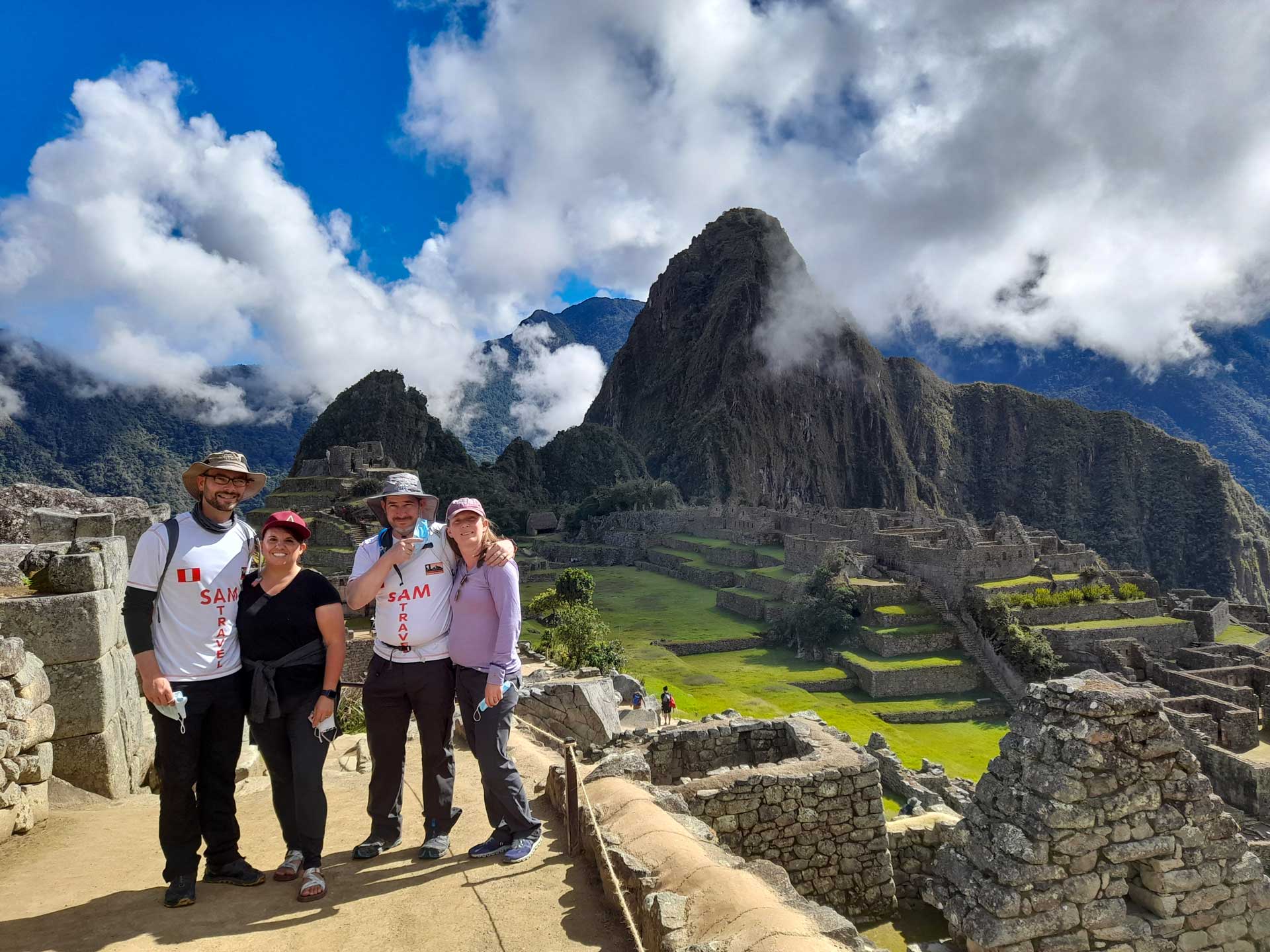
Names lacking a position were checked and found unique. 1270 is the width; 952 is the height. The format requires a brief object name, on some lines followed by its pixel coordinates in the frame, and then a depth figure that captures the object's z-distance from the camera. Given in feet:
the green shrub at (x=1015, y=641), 88.38
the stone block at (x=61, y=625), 18.26
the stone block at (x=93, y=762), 18.56
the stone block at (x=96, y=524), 25.05
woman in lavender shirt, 14.89
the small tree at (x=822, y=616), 100.94
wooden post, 15.02
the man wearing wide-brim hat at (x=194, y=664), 12.94
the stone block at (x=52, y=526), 26.09
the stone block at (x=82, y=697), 18.51
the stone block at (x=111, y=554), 19.62
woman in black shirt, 13.82
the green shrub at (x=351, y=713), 30.19
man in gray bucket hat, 14.94
